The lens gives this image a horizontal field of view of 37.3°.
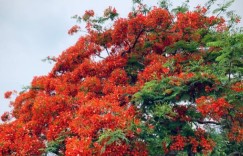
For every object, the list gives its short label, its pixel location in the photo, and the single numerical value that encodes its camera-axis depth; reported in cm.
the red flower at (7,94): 1402
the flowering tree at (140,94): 826
